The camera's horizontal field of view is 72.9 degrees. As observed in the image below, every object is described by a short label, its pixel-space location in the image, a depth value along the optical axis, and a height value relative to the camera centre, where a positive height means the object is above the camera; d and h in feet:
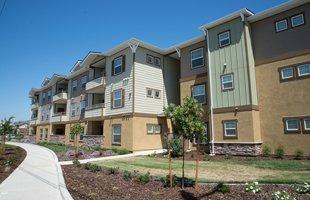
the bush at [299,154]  46.35 -5.81
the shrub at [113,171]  35.90 -7.29
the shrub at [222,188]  23.74 -6.82
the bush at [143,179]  29.23 -7.07
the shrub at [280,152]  48.35 -5.56
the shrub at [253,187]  23.22 -6.71
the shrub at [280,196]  20.27 -6.66
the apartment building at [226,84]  49.61 +13.09
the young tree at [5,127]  81.91 +0.52
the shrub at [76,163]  43.59 -7.38
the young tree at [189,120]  26.61 +1.05
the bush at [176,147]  57.75 -5.35
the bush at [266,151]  50.75 -5.57
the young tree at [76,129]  65.36 -0.28
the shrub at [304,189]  22.43 -6.58
